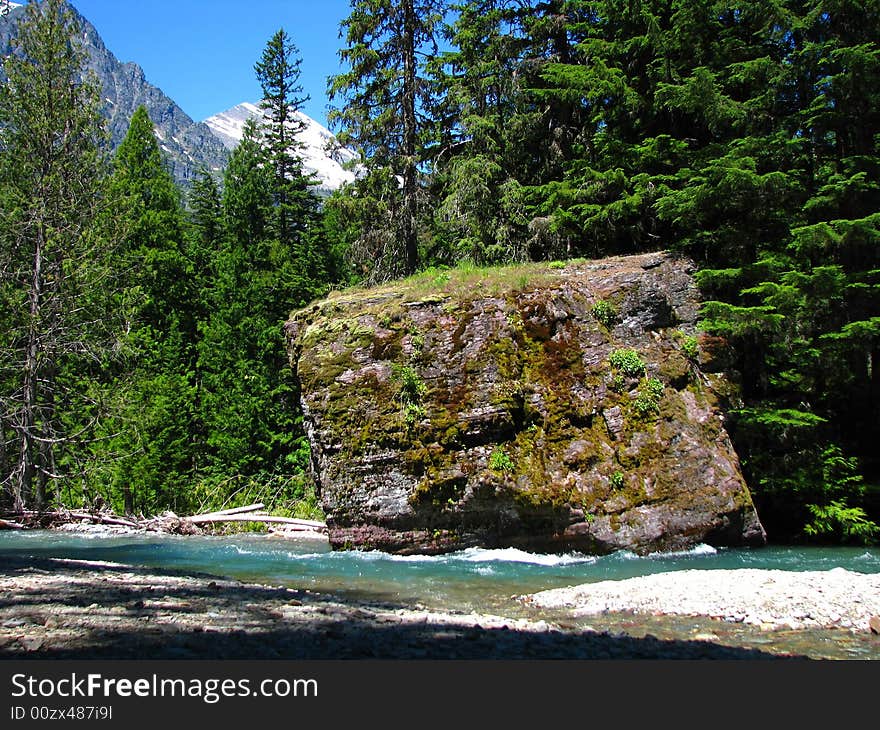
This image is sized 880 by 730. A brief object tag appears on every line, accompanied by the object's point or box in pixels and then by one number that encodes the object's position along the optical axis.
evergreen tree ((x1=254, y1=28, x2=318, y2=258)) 33.78
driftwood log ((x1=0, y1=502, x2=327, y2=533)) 19.06
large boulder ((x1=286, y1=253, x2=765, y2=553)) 12.94
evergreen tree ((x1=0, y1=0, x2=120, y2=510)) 19.16
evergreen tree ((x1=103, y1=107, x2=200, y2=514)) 22.06
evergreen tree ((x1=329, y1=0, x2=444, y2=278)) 21.89
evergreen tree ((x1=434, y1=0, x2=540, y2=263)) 21.48
